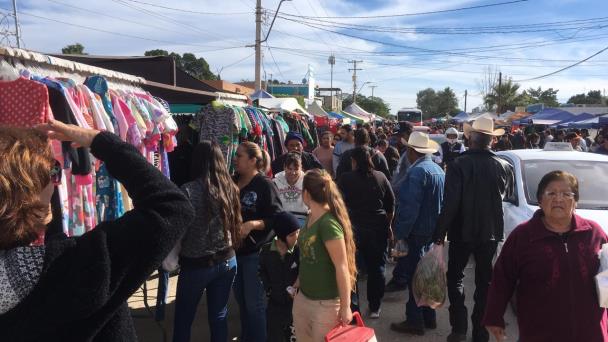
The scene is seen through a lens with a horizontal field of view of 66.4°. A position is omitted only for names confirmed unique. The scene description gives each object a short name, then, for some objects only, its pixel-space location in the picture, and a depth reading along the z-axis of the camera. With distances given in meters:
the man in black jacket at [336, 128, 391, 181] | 5.92
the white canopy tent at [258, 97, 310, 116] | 10.66
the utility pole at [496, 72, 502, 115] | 51.53
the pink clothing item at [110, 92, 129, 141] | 3.33
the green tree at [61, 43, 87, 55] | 50.56
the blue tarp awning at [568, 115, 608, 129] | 19.31
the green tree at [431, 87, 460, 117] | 107.62
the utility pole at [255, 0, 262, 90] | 20.62
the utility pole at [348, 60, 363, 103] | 75.65
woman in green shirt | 2.87
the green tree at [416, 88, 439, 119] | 113.25
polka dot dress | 2.36
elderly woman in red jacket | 2.48
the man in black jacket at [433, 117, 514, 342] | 4.04
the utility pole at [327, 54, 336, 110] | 78.84
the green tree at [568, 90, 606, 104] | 86.24
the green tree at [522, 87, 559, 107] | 81.01
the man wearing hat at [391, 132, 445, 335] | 4.54
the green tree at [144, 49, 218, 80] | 60.34
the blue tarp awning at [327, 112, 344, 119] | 23.25
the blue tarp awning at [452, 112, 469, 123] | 43.06
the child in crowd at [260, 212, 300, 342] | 3.64
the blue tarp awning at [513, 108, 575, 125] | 23.93
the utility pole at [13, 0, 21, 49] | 29.01
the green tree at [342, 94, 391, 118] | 93.69
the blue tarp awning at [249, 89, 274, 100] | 12.71
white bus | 42.72
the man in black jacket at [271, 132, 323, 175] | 6.01
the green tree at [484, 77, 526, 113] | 63.38
